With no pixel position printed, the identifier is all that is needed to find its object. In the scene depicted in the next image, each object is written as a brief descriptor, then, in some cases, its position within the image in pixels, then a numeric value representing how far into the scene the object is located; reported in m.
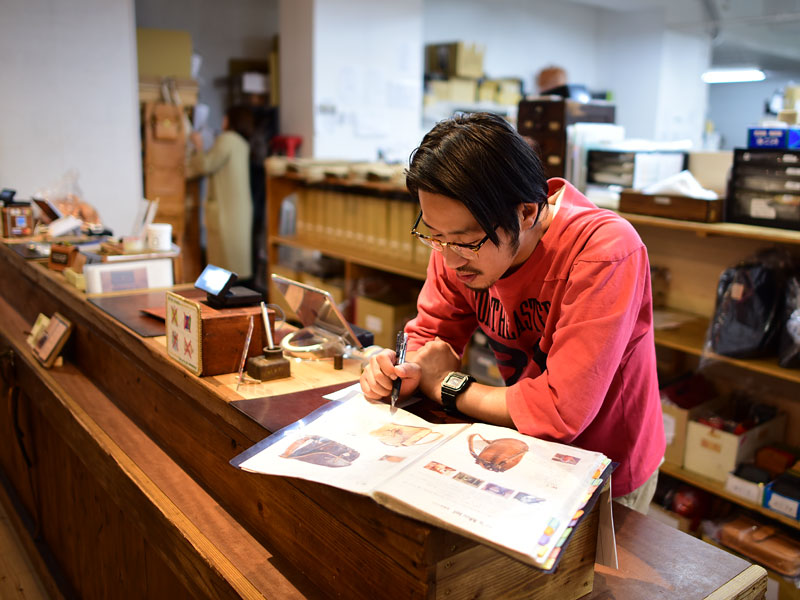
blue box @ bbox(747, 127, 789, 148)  2.55
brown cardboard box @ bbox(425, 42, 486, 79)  6.77
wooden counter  0.98
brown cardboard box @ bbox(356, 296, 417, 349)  4.05
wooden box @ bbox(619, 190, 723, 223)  2.69
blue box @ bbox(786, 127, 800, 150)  2.52
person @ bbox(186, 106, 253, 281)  6.07
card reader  1.54
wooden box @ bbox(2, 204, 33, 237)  3.29
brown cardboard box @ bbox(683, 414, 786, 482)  2.67
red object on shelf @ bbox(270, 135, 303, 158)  5.69
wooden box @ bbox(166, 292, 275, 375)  1.47
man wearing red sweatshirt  1.09
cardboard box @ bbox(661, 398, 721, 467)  2.81
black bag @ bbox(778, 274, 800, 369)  2.47
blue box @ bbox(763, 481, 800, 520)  2.43
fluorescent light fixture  8.59
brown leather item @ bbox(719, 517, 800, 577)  2.40
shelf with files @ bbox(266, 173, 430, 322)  4.00
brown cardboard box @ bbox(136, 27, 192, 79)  6.05
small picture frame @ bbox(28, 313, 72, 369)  2.30
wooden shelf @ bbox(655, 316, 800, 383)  2.48
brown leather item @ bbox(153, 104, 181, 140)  5.87
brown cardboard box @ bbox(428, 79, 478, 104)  6.63
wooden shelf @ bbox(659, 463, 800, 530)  2.48
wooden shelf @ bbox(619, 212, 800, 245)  2.44
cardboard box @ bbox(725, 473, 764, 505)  2.54
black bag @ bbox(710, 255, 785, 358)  2.55
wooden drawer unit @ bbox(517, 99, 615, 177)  3.38
